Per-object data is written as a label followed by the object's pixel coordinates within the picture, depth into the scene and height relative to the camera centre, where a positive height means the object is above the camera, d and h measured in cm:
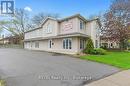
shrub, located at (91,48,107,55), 985 -112
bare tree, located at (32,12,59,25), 2475 +1041
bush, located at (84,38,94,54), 996 -43
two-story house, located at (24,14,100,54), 1015 +186
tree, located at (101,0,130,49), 1381 +473
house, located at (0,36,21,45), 2576 +219
